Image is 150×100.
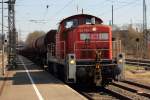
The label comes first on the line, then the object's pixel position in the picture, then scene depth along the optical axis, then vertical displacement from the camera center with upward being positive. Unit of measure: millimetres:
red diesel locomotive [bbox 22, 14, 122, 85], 19656 +236
